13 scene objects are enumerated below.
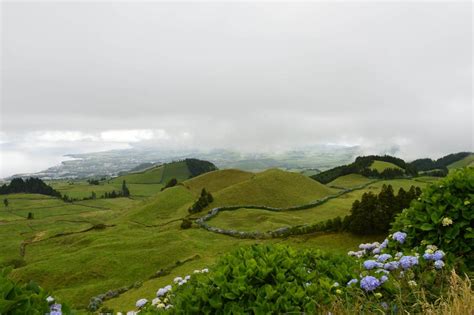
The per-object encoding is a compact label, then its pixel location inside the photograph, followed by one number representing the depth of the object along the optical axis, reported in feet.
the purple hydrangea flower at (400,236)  27.14
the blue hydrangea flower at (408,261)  20.98
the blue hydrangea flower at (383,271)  20.62
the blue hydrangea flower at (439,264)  20.97
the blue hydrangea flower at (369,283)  19.03
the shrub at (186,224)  200.67
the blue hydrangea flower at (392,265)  21.56
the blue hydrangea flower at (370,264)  21.13
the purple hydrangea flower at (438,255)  21.79
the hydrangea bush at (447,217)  27.14
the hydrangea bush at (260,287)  18.74
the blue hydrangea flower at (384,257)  22.62
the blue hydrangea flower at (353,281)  20.15
